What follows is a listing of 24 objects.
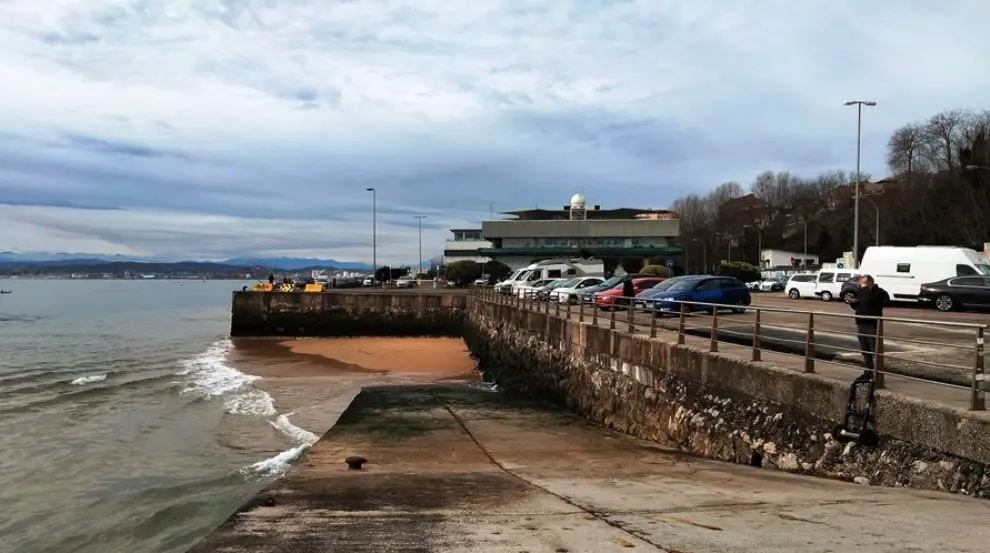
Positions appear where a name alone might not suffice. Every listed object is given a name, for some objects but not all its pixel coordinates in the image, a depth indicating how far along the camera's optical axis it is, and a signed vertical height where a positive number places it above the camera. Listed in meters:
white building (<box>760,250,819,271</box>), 103.88 +2.37
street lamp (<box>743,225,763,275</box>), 105.24 +4.31
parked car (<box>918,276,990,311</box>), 24.78 -0.57
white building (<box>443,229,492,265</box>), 118.58 +4.01
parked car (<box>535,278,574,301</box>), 27.83 -0.83
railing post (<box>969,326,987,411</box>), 6.58 -1.03
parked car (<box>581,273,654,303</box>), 30.59 -0.63
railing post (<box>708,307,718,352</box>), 11.38 -1.01
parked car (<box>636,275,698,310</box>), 23.28 -0.61
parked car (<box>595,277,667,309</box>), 25.98 -0.66
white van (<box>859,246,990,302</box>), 28.72 +0.46
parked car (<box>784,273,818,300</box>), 37.91 -0.59
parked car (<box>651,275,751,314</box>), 22.62 -0.58
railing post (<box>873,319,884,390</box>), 7.71 -0.97
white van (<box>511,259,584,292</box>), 46.28 -0.03
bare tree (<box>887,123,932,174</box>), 79.00 +14.94
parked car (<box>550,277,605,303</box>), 31.42 -0.76
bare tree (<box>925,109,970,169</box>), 75.25 +15.82
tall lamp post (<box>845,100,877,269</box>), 44.56 +7.95
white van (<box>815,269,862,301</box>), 35.88 -0.34
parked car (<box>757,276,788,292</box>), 59.56 -0.92
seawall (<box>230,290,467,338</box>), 46.12 -3.06
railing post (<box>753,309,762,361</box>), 10.14 -1.04
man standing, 10.32 -0.43
